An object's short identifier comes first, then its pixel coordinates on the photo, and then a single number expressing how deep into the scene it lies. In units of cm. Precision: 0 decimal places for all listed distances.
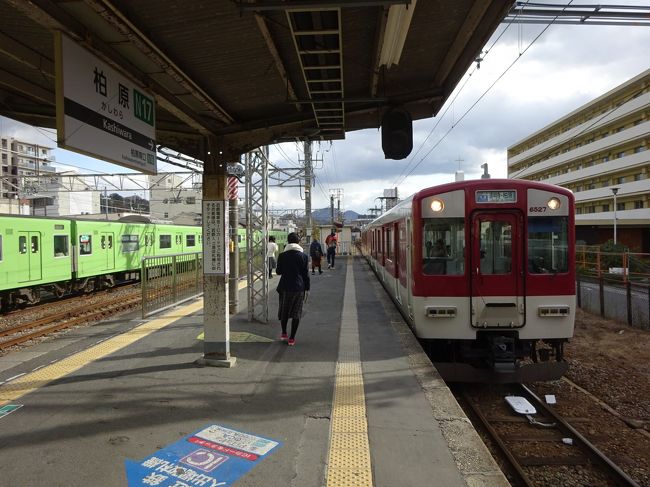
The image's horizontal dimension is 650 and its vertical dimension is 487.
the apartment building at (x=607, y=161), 3488
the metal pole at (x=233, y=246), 945
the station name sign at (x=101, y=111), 323
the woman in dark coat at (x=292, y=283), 702
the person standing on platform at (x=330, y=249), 2253
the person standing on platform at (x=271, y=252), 1457
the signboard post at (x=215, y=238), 598
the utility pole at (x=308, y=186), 2425
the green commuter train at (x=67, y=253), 1199
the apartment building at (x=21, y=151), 7288
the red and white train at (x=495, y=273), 645
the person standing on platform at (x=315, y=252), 1775
